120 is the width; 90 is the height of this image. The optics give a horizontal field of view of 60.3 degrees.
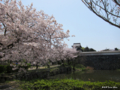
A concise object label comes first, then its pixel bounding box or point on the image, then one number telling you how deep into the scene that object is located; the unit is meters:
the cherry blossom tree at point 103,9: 4.88
